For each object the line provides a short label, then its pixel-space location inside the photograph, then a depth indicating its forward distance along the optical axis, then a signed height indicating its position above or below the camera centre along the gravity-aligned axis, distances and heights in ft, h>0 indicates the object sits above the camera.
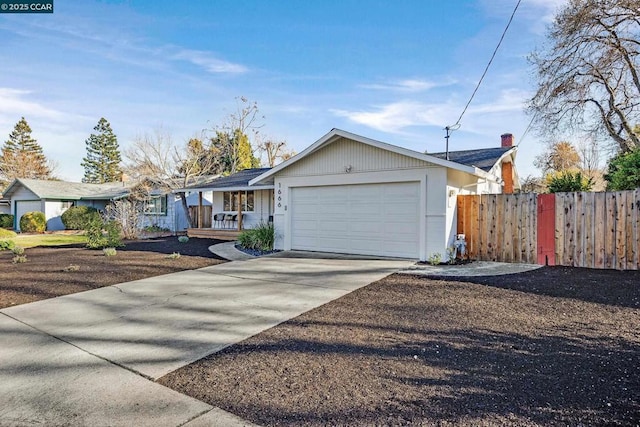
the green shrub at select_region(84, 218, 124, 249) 43.29 -2.48
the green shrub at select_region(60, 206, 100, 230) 75.20 -0.20
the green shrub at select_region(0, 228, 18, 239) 62.98 -3.25
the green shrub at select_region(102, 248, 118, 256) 36.74 -3.63
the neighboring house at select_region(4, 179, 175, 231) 76.48 +3.68
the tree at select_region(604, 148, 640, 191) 28.63 +3.56
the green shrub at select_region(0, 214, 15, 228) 82.13 -0.94
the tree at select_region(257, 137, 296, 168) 115.14 +21.29
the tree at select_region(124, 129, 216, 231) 68.74 +10.35
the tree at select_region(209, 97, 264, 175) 104.73 +23.54
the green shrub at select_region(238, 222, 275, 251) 41.52 -2.55
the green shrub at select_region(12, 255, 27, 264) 32.96 -3.98
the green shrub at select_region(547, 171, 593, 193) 36.60 +3.44
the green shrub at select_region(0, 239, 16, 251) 45.42 -3.78
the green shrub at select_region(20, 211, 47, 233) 74.43 -1.25
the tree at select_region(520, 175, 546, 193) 70.89 +6.61
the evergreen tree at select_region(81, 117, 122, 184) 162.40 +26.27
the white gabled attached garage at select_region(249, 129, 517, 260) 31.48 +2.10
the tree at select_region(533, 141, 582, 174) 103.09 +17.01
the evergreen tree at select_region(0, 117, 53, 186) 124.88 +20.82
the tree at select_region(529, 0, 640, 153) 49.78 +21.73
